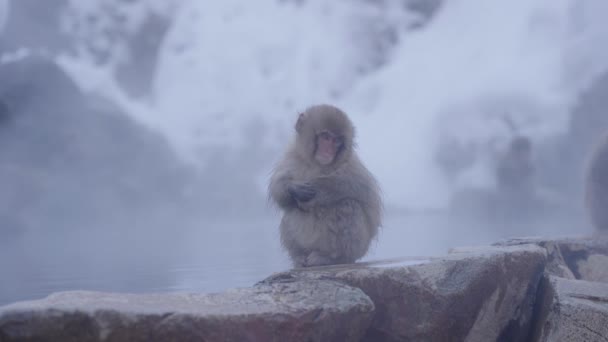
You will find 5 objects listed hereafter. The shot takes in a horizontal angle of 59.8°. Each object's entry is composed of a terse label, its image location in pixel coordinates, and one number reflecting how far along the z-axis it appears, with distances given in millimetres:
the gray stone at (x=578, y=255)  4137
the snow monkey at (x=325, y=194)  3464
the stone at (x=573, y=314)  2359
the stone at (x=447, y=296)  2672
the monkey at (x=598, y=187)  5910
